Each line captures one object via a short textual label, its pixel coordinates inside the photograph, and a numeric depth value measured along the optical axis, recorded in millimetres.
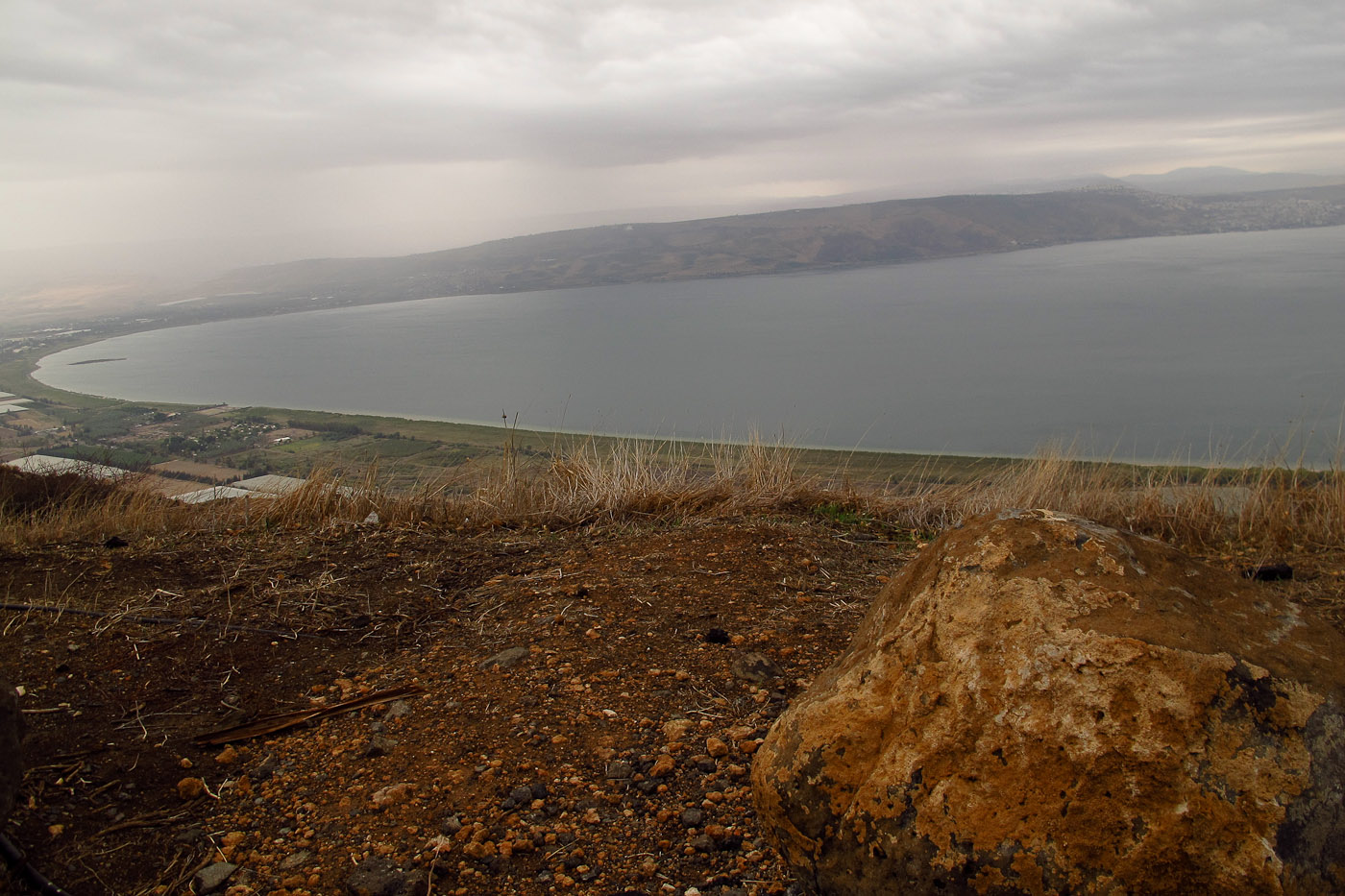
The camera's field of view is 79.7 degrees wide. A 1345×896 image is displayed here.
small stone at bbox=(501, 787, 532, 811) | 2429
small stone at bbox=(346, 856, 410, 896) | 2100
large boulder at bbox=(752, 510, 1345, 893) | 1524
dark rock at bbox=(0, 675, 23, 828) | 2070
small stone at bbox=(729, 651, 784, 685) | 3283
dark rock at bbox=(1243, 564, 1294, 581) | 5031
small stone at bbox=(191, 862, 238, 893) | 2156
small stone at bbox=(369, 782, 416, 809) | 2459
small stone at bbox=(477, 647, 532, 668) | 3412
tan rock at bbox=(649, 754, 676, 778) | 2592
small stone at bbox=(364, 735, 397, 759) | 2779
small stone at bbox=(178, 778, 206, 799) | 2561
